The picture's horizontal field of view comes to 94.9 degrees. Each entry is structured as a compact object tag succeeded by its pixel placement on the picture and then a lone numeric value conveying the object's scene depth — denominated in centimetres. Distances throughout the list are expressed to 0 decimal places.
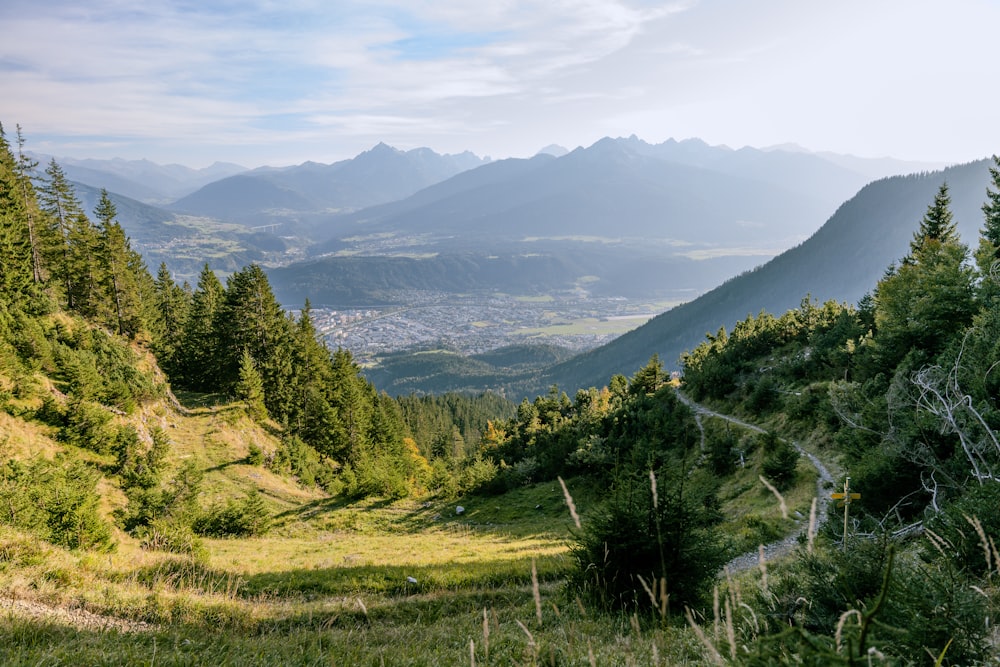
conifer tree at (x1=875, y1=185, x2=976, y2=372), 2064
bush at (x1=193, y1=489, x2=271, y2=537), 2102
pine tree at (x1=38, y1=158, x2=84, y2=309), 3403
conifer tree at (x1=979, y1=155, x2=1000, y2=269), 2389
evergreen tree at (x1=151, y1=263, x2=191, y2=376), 4234
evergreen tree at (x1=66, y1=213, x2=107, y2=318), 3409
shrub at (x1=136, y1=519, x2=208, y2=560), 1308
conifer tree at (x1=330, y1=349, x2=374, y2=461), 4250
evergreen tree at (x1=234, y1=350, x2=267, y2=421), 3428
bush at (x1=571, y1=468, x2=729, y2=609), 788
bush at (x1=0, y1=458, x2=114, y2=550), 1130
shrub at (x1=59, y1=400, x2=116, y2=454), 2133
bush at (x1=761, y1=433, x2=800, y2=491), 2155
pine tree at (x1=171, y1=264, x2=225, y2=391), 3956
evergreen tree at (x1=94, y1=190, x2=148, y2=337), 3528
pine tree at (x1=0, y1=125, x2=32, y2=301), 2516
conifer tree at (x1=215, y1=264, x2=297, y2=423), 3850
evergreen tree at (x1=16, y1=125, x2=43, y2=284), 3148
